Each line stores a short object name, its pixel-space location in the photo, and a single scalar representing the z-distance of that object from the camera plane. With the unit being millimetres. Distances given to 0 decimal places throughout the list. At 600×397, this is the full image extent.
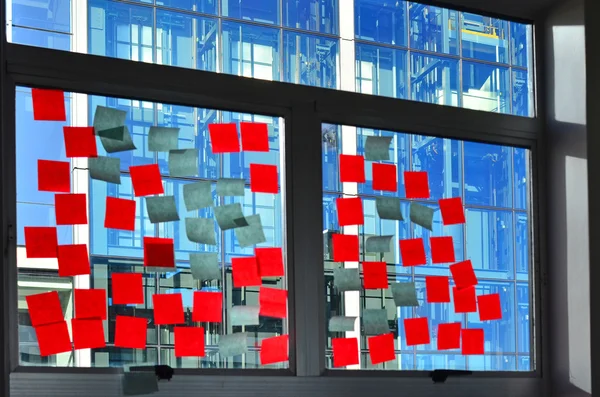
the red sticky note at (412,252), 2900
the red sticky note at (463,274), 2977
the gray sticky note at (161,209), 2562
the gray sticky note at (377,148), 2896
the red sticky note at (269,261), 2684
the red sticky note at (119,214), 2502
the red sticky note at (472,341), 2965
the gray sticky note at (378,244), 2855
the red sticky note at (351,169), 2840
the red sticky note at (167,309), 2533
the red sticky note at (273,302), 2668
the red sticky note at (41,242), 2395
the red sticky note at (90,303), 2430
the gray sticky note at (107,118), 2516
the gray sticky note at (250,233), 2672
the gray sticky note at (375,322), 2812
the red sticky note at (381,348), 2814
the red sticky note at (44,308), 2373
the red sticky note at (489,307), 3006
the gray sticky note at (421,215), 2930
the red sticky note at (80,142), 2471
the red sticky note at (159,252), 2539
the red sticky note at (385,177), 2889
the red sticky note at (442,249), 2955
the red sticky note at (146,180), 2555
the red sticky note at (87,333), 2412
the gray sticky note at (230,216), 2650
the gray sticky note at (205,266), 2604
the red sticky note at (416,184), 2941
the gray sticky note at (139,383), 2424
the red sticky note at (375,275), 2830
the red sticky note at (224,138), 2674
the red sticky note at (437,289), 2932
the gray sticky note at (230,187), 2662
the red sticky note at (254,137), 2707
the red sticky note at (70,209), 2438
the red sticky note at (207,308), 2588
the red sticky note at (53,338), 2371
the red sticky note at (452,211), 2986
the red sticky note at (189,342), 2547
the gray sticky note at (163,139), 2594
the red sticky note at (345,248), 2805
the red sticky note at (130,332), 2465
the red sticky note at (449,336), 2932
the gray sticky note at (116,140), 2520
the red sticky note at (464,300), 2971
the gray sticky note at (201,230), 2611
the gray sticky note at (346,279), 2793
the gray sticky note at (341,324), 2768
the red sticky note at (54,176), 2428
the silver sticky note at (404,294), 2869
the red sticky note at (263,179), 2703
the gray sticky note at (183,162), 2615
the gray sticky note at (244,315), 2629
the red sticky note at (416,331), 2881
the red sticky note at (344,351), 2754
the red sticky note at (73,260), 2426
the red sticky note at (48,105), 2457
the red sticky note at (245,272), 2654
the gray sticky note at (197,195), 2617
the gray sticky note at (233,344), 2600
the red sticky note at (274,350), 2641
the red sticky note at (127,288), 2490
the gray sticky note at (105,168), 2492
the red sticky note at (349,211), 2822
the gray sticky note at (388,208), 2875
